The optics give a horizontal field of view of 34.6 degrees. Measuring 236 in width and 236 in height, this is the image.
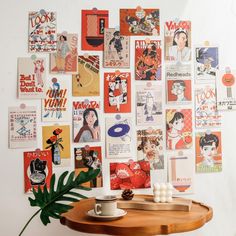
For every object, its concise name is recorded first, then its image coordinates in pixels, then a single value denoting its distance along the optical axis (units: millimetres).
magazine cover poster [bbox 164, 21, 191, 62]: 2010
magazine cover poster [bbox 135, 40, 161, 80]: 1981
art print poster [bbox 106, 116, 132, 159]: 1950
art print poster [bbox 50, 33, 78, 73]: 1929
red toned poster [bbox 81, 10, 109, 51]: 1947
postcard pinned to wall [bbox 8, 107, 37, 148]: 1891
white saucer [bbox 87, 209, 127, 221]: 1467
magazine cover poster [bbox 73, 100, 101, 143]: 1934
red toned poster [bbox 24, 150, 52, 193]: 1889
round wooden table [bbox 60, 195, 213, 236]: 1373
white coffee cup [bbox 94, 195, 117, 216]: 1504
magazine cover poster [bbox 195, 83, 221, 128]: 2021
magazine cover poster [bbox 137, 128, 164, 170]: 1975
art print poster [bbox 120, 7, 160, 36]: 1976
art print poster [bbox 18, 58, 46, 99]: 1901
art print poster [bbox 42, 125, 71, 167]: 1913
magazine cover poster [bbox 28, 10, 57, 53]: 1917
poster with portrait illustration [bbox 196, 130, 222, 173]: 2016
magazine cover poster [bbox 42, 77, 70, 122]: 1917
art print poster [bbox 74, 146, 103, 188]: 1928
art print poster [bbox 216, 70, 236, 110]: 2043
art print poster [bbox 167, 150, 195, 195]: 1988
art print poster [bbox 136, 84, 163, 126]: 1980
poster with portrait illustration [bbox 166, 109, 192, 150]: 1999
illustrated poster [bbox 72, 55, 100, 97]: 1936
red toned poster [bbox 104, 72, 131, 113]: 1957
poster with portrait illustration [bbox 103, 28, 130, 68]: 1958
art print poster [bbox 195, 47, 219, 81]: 2031
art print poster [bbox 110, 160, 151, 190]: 1949
